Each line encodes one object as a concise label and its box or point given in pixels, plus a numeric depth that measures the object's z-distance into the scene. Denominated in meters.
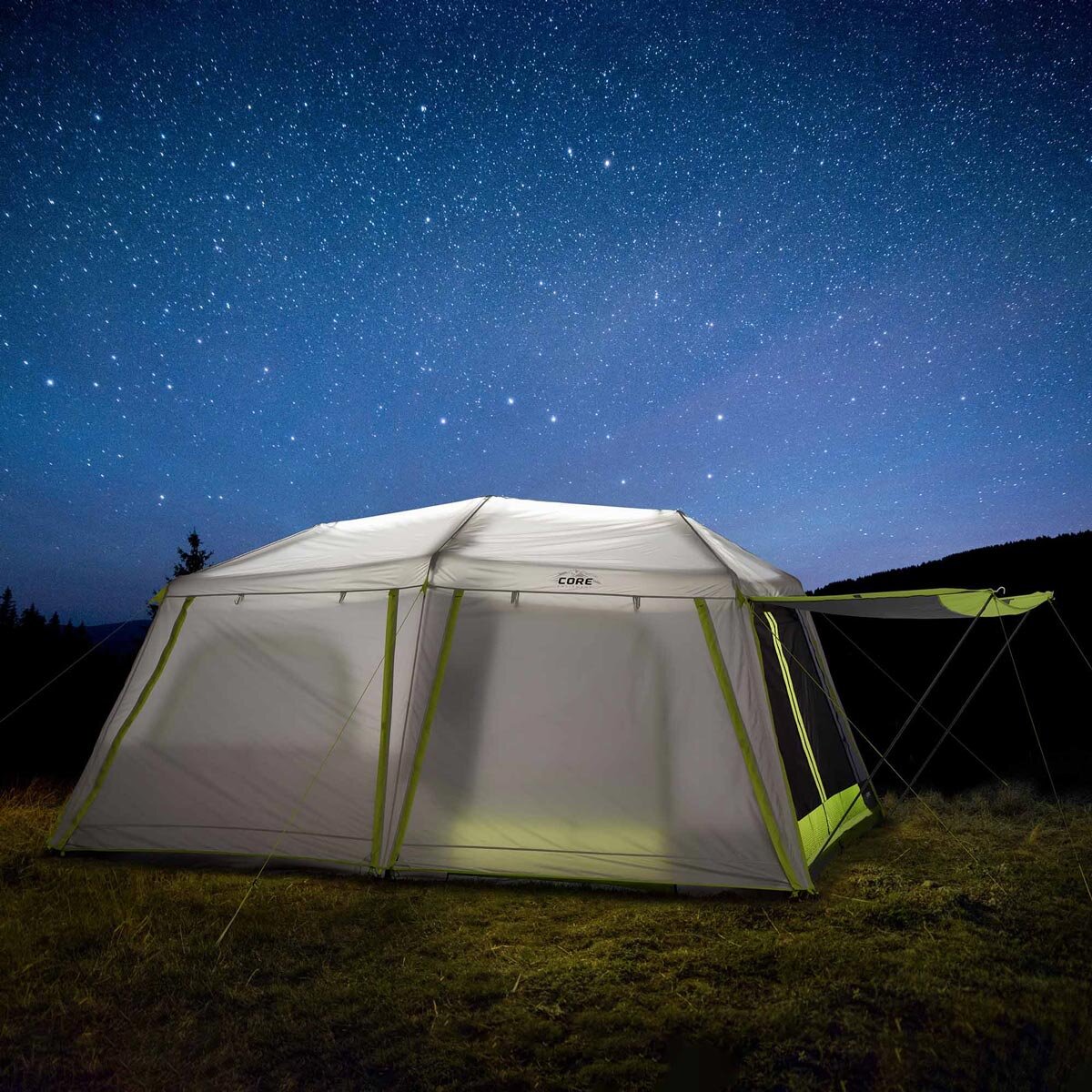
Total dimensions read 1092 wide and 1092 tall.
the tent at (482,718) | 4.53
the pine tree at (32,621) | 42.81
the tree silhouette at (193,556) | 38.50
